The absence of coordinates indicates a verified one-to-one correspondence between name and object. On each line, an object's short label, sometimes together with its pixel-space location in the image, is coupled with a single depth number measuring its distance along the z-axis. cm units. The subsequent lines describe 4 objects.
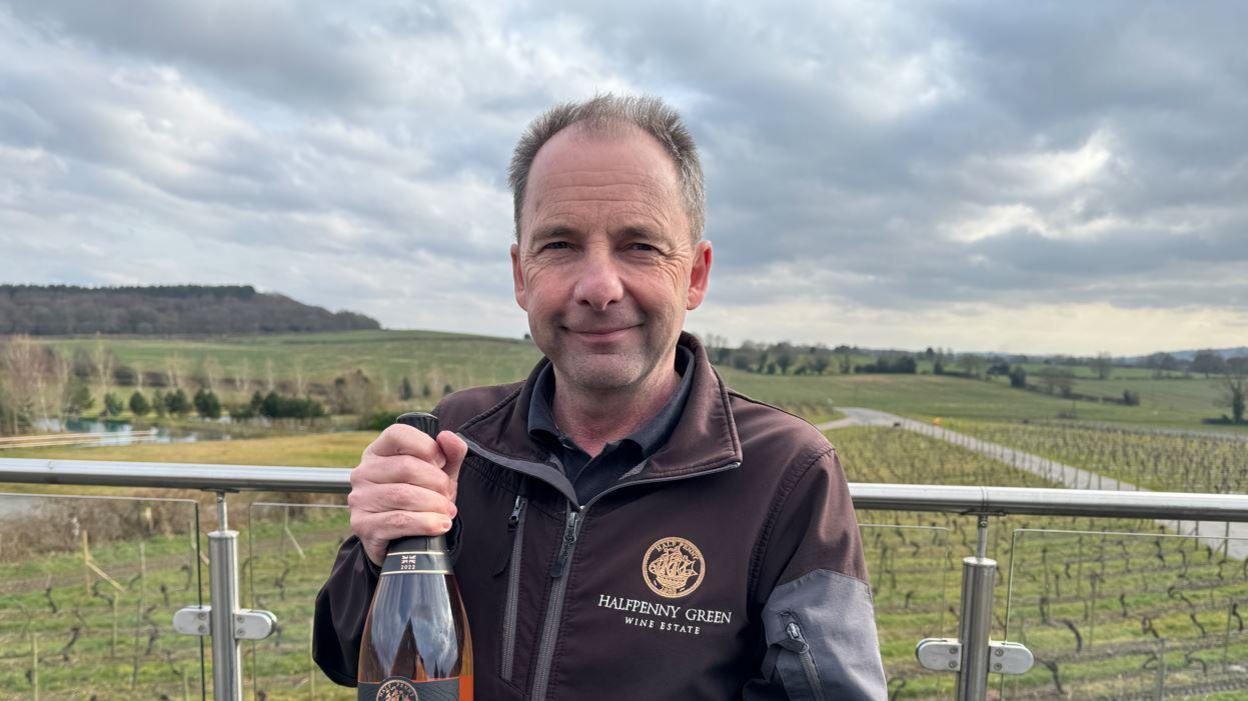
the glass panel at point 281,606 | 257
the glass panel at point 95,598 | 260
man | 142
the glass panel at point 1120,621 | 230
